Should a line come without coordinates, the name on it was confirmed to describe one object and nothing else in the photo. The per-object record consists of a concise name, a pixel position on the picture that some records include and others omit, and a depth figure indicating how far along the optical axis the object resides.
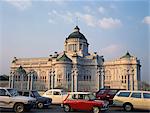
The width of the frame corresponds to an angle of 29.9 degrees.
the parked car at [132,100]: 18.41
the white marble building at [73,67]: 68.44
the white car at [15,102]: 16.48
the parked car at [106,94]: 23.89
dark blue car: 20.03
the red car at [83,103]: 16.81
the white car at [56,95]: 23.73
